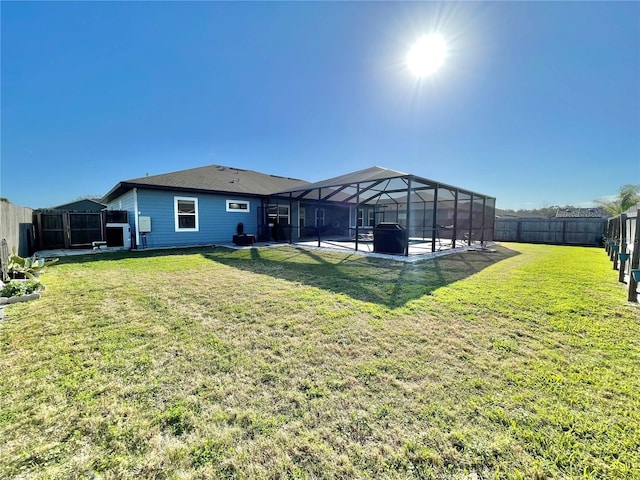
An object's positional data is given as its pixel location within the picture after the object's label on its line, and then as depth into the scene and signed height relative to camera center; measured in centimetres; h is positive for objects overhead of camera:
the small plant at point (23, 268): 468 -79
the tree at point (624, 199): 1436 +162
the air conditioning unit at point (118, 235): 1006 -33
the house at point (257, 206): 982 +105
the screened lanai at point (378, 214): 877 +78
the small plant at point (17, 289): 381 -96
